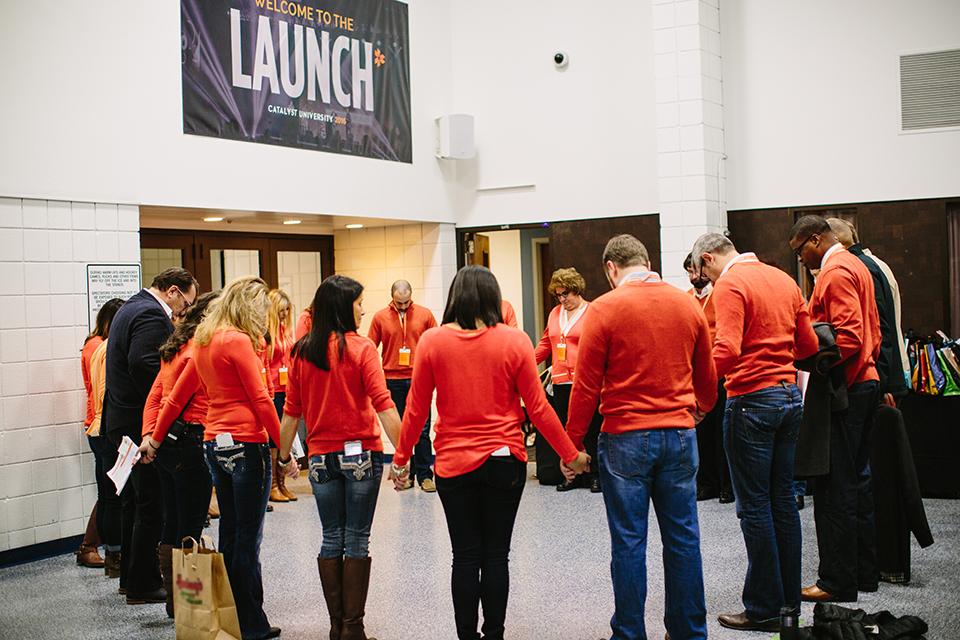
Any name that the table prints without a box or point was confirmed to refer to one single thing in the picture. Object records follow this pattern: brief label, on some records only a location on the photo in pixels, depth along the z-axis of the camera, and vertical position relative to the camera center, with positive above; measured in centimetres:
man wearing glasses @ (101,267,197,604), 496 -33
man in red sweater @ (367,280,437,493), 802 -23
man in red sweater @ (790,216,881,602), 463 -59
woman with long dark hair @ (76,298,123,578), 571 -100
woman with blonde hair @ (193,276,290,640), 433 -48
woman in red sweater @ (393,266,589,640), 382 -48
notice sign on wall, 648 +22
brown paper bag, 413 -119
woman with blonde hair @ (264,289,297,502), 764 -35
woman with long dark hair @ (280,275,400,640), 418 -51
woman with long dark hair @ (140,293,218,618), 465 -56
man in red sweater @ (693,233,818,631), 420 -51
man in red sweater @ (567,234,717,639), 379 -46
